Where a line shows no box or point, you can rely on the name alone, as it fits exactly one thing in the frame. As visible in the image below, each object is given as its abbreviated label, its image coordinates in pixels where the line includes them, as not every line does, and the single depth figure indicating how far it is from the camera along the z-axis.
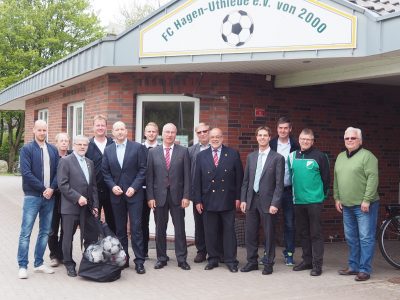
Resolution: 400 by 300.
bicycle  7.42
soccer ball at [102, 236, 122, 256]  6.38
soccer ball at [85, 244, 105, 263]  6.36
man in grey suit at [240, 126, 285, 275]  6.81
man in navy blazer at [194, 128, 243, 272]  7.03
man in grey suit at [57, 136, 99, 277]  6.39
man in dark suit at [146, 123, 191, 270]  7.03
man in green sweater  6.56
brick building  6.80
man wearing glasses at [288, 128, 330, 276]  6.84
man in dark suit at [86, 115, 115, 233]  7.02
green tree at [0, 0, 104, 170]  34.16
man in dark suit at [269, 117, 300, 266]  7.33
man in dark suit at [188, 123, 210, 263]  7.43
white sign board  6.75
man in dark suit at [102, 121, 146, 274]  6.87
